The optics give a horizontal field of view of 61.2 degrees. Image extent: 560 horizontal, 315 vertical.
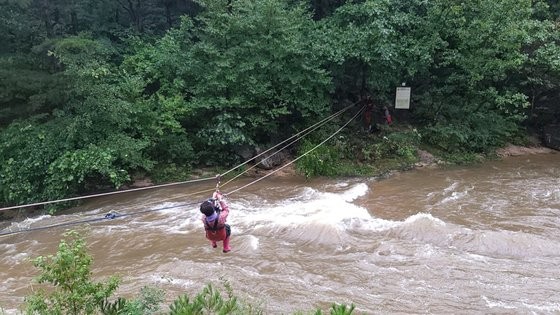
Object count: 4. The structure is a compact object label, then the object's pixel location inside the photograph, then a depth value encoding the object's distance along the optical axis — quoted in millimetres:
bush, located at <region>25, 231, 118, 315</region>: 5461
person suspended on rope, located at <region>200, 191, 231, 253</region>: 6868
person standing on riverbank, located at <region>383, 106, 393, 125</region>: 16266
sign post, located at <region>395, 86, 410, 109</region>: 15852
